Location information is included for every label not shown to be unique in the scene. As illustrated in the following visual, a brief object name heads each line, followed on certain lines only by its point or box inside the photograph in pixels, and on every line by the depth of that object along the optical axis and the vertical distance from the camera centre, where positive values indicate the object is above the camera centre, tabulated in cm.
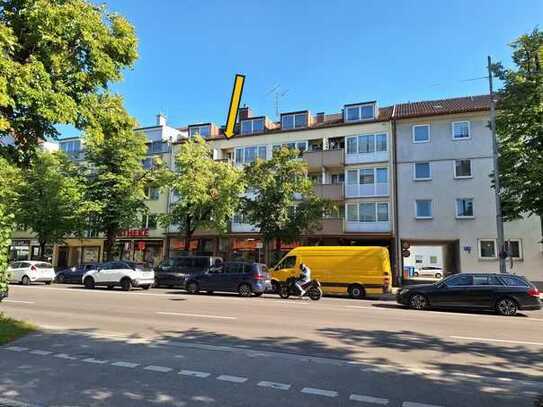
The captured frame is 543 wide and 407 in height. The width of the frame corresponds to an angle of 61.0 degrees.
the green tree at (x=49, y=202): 3381 +457
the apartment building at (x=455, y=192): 3119 +546
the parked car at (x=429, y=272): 4787 -42
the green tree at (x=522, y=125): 2122 +686
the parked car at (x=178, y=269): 2783 -21
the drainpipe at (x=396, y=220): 3309 +343
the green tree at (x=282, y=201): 2780 +397
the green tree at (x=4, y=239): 813 +43
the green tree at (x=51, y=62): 910 +442
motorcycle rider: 2052 -55
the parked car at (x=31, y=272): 2909 -54
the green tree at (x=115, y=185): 3291 +572
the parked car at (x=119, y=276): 2506 -63
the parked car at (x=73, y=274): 2956 -68
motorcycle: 2039 -101
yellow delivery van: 2247 -5
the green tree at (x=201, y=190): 3072 +502
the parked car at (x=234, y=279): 2203 -66
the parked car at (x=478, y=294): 1552 -87
